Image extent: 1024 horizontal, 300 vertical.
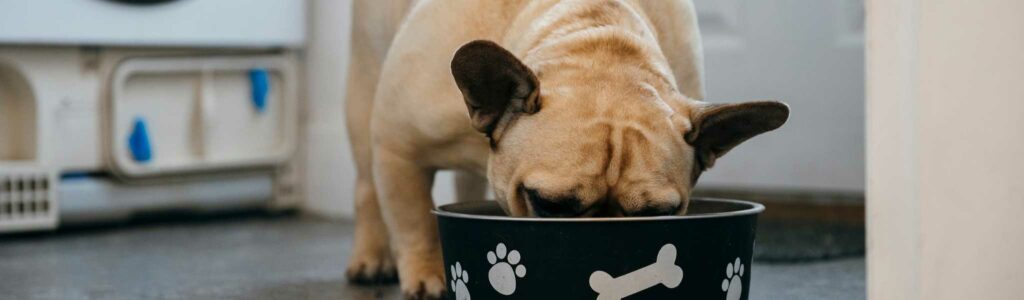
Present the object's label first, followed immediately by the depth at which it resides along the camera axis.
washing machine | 2.77
